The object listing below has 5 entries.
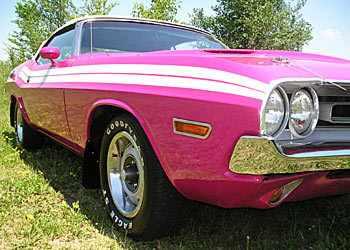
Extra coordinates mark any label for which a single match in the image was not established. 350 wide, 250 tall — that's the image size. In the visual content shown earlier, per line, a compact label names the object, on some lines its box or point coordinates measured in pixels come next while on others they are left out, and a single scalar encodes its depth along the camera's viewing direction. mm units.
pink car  1499
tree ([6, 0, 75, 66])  18281
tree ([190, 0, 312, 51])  23922
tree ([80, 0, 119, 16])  15852
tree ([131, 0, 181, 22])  16078
